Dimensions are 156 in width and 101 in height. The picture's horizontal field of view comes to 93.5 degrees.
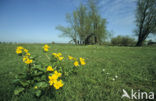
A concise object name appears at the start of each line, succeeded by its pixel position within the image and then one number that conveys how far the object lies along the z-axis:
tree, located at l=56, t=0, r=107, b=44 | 20.69
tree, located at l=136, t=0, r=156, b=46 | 16.11
